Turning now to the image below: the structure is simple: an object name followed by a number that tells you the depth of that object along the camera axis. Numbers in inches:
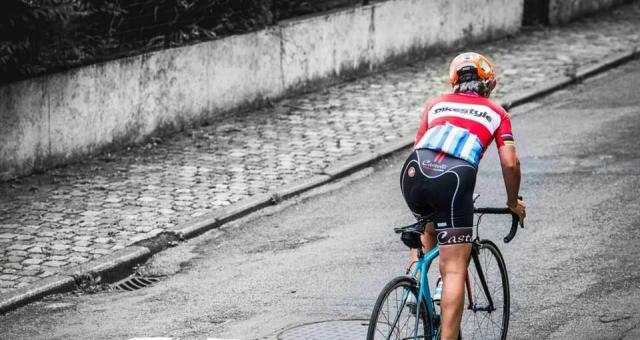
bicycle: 462.0
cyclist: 470.6
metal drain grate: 692.1
